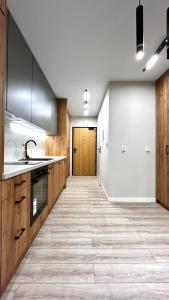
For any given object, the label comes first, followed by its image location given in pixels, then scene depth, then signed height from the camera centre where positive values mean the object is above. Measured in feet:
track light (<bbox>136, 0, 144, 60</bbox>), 3.85 +3.38
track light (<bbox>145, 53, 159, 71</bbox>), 6.22 +4.09
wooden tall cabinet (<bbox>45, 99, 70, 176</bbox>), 12.81 +0.95
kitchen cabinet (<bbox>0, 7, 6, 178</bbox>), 3.33 +1.81
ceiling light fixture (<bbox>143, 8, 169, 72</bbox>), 5.93 +4.18
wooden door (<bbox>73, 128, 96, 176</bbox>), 20.00 -0.05
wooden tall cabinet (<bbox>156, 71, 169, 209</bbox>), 8.40 +0.58
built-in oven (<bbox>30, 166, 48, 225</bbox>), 5.10 -1.72
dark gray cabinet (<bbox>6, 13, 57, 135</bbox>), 4.99 +2.95
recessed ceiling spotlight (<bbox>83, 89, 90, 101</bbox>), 11.53 +4.66
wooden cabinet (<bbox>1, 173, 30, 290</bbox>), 3.35 -1.96
